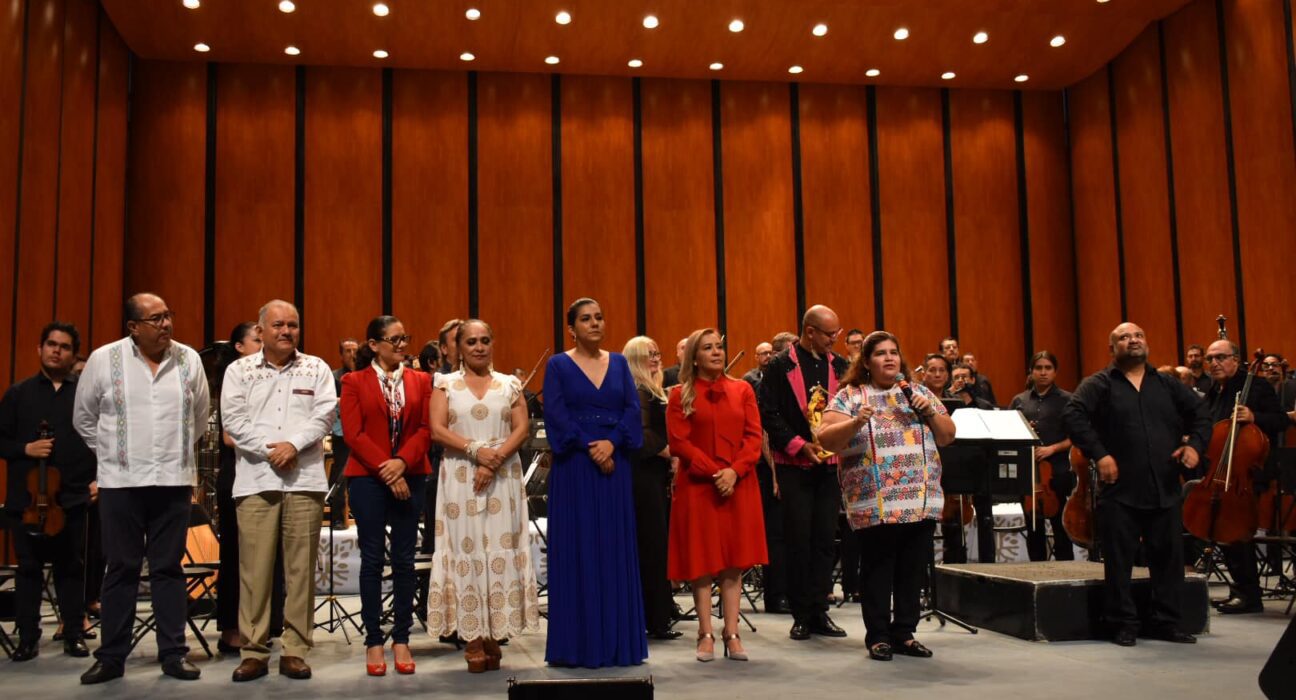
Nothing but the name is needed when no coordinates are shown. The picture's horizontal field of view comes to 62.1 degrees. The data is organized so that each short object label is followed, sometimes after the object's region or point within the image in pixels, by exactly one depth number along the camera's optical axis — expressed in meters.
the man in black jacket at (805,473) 5.30
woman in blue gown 4.46
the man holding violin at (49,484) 4.97
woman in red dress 4.69
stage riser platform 5.11
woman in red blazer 4.51
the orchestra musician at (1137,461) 5.08
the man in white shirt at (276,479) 4.43
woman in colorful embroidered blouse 4.63
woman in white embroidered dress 4.48
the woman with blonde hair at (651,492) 5.36
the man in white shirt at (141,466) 4.40
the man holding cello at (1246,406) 6.05
